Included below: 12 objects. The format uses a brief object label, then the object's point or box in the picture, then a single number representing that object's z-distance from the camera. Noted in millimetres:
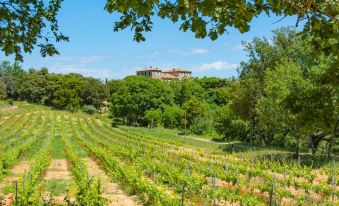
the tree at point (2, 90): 86375
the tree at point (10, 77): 100962
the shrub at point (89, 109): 88875
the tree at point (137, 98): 70562
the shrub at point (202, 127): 58438
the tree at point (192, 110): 62188
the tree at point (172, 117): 65250
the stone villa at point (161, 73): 131862
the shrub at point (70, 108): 88812
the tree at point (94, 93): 94938
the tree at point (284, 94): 29375
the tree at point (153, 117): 67312
